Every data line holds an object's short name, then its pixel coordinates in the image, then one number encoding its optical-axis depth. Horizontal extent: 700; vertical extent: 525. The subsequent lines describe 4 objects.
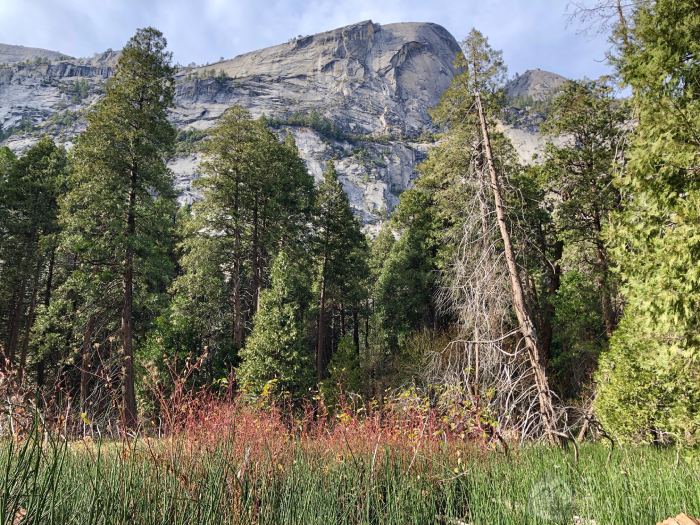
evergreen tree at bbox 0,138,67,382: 20.39
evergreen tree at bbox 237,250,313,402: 17.97
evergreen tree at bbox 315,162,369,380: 26.73
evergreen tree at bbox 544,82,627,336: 14.47
